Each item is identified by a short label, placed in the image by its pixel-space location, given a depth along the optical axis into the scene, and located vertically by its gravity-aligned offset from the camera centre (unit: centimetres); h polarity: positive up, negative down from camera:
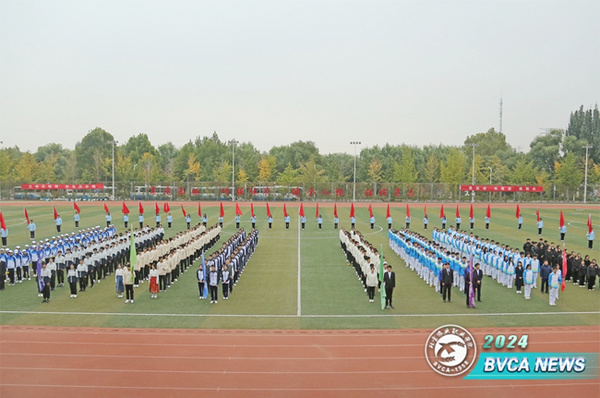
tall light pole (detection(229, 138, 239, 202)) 6239 -51
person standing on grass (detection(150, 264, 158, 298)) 1576 -306
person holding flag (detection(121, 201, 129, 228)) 3402 -229
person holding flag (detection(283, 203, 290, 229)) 3406 -237
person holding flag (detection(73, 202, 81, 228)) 3369 -219
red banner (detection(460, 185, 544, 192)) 6550 +33
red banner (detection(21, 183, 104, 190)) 6512 +8
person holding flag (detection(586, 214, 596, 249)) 2622 -251
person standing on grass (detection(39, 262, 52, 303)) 1518 -298
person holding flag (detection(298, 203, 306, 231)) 3362 -224
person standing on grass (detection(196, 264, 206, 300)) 1558 -307
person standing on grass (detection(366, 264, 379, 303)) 1521 -293
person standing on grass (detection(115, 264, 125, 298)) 1600 -318
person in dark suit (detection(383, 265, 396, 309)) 1466 -286
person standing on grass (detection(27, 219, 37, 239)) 2814 -243
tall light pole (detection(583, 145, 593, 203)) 6552 -26
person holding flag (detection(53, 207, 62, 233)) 3139 -239
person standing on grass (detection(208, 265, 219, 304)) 1502 -301
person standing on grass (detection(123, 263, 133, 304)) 1513 -296
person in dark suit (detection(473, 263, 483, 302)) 1514 -274
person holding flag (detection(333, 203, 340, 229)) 3419 -235
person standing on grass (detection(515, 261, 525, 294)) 1657 -295
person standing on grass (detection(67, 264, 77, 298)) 1581 -307
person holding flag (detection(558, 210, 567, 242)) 2743 -236
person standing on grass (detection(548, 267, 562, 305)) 1508 -291
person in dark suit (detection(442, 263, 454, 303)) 1530 -286
